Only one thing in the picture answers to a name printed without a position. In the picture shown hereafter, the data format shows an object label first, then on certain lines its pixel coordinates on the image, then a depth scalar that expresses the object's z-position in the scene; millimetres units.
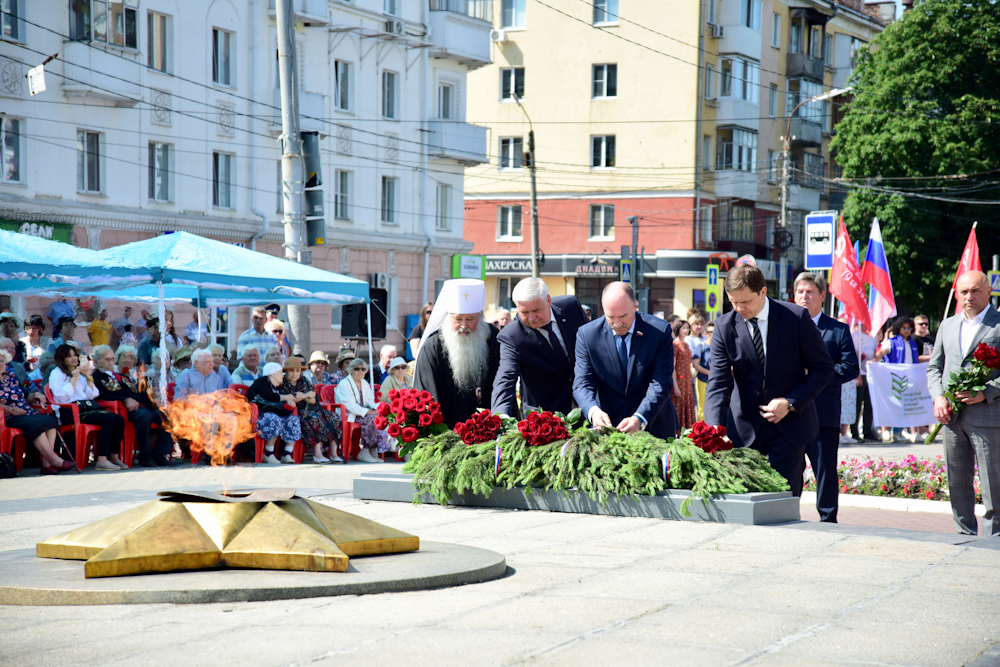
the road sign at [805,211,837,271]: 18297
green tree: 42594
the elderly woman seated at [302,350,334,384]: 17391
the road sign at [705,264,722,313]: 35031
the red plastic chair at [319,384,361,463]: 15625
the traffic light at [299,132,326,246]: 18891
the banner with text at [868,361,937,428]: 19672
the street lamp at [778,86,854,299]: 39322
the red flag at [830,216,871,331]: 19578
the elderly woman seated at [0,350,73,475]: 12844
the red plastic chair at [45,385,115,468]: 13273
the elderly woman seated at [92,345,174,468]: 13859
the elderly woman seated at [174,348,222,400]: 14797
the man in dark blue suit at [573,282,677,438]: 8250
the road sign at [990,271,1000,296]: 26769
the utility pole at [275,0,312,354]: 18641
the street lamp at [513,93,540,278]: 41031
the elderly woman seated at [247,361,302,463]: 14812
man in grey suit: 8453
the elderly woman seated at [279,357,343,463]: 15188
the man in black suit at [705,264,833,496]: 7941
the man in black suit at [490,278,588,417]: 8727
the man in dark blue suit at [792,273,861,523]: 8828
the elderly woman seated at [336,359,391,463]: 15852
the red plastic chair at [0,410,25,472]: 12623
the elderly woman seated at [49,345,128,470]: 13438
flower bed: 12375
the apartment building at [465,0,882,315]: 50188
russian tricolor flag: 20250
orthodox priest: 9281
